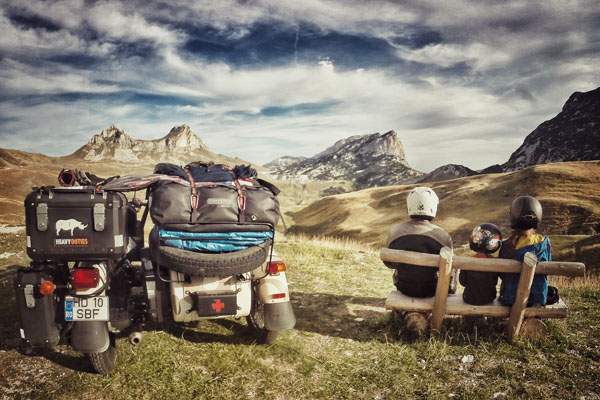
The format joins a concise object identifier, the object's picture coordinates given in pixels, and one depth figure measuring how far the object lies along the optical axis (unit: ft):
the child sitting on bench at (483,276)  16.96
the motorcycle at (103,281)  11.94
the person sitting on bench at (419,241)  17.28
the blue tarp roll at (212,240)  12.95
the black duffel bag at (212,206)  12.91
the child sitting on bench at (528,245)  16.19
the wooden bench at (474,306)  15.69
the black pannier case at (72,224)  11.74
